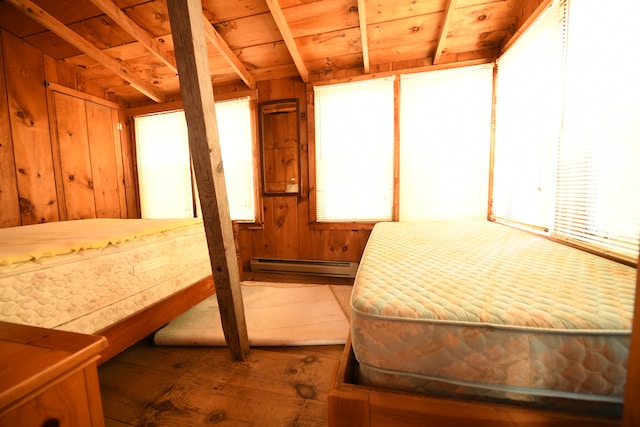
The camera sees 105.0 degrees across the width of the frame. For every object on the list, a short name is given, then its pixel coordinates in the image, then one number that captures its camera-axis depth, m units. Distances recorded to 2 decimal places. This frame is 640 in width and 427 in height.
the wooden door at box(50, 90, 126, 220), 2.63
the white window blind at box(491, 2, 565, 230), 1.49
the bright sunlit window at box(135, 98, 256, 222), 2.92
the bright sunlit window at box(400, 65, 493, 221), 2.30
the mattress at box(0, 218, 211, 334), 0.96
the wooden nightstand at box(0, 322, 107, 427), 0.40
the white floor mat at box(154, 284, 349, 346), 1.57
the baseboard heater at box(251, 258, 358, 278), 2.76
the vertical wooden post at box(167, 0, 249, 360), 1.08
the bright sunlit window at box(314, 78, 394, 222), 2.54
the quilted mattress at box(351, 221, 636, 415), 0.56
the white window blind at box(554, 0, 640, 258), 1.01
